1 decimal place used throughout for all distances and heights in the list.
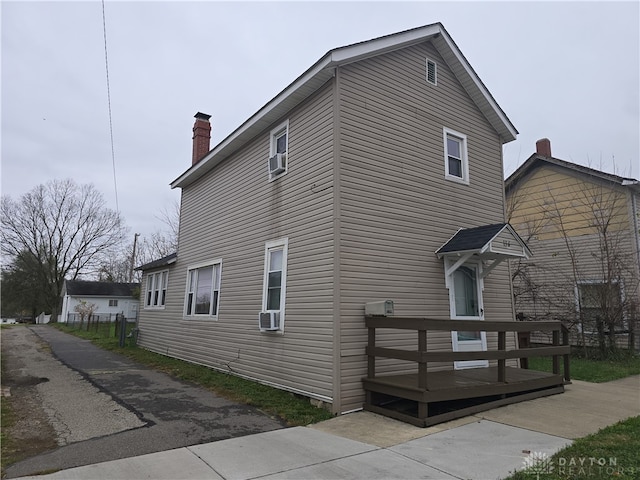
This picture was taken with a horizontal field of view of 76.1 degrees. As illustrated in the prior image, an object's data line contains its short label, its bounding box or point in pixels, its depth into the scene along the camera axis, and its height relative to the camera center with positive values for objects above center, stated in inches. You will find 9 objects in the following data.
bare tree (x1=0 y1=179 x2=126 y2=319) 1681.8 +298.0
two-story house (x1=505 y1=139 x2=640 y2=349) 487.2 +90.5
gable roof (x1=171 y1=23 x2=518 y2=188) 292.7 +180.6
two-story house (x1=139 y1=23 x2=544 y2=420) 274.5 +72.7
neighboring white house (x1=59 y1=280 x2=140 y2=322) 1721.2 +35.2
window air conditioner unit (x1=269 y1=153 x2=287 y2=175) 342.0 +121.2
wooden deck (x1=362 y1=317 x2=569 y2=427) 225.0 -44.1
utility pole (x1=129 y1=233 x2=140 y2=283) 1529.0 +255.5
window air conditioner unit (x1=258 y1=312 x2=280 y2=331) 310.7 -9.4
